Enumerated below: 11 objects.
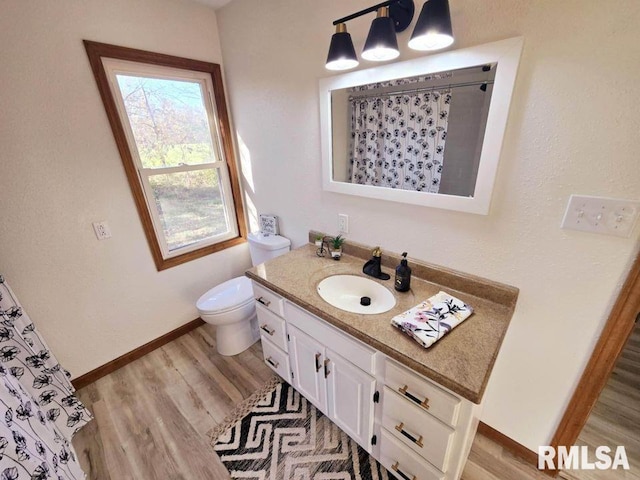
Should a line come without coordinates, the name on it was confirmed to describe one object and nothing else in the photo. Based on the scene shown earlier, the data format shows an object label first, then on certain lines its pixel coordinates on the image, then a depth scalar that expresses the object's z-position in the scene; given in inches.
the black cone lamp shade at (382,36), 36.3
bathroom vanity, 33.5
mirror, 37.6
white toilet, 69.3
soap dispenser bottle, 47.0
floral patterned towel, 36.1
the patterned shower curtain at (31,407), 33.3
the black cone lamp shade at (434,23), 32.4
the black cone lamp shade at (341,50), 41.3
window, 63.1
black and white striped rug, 50.0
